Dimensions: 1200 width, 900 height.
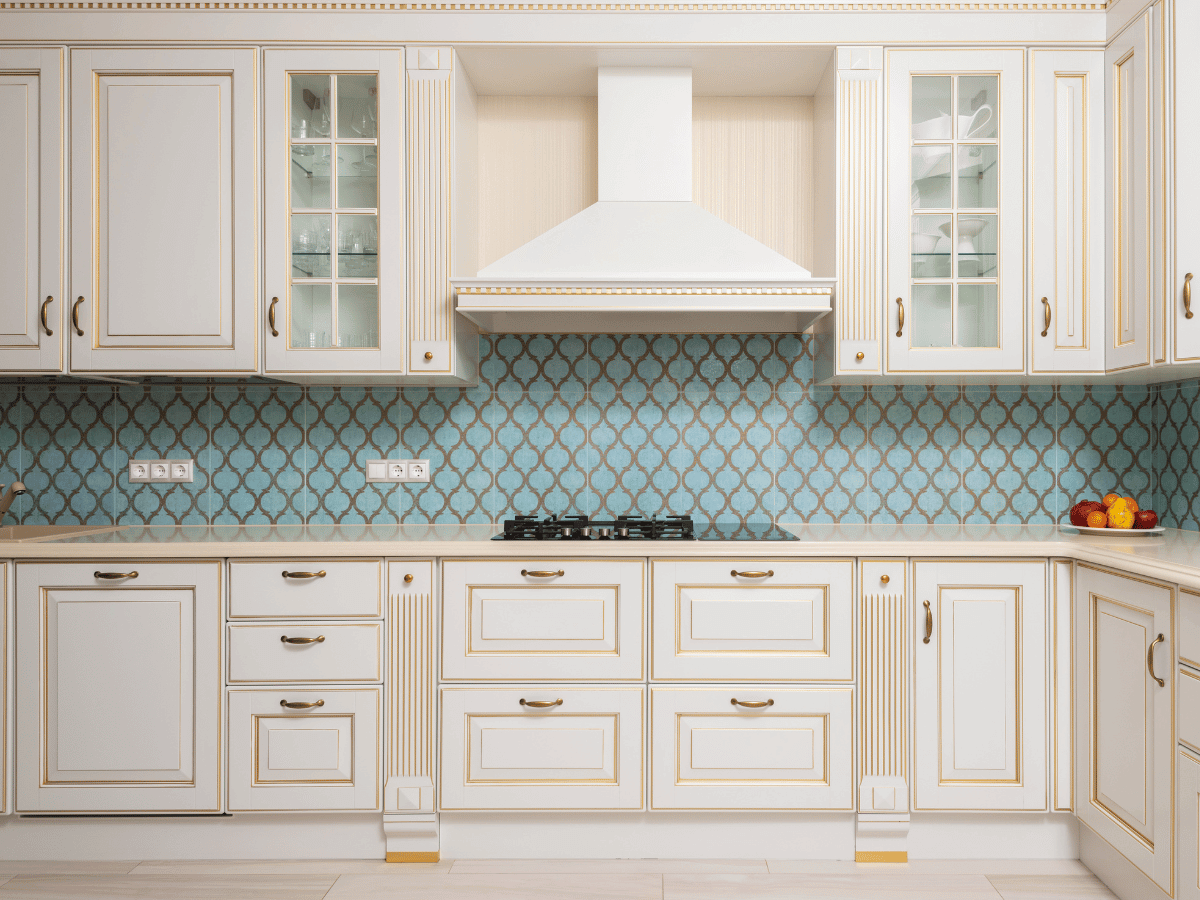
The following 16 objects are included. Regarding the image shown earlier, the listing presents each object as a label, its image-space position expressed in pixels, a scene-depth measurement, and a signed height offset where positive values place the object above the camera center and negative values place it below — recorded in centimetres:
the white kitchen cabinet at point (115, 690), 212 -65
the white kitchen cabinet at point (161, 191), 227 +72
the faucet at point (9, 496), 238 -16
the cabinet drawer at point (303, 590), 213 -39
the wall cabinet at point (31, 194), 227 +71
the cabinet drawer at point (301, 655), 213 -56
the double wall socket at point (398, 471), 265 -9
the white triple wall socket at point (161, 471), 265 -9
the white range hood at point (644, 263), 220 +52
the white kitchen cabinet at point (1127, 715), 172 -63
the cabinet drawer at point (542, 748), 213 -81
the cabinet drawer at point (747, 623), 213 -47
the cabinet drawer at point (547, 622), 214 -47
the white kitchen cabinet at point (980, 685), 211 -63
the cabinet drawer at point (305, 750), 213 -81
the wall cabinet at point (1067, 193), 227 +73
